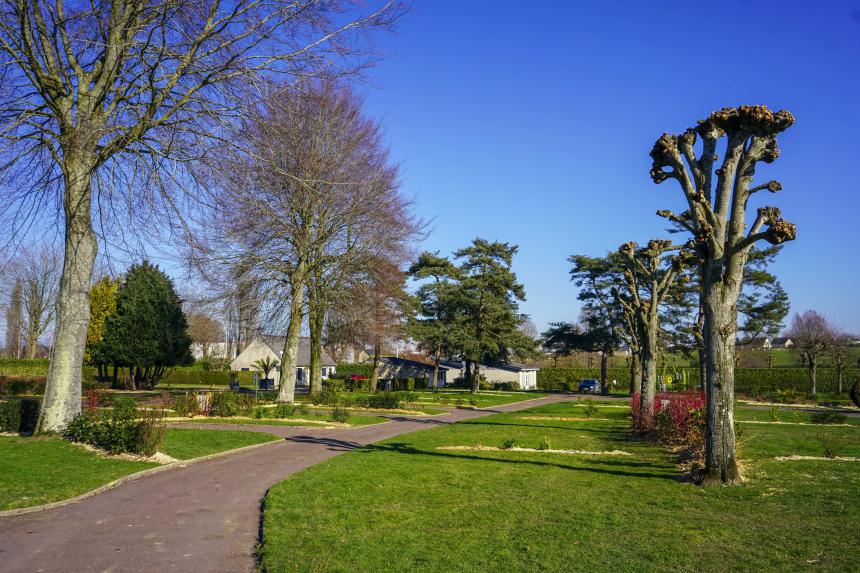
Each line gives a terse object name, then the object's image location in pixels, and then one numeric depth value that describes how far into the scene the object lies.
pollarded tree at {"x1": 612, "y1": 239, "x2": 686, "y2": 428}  18.42
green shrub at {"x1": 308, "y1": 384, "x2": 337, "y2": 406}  27.65
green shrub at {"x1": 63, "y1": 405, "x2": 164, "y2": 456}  11.82
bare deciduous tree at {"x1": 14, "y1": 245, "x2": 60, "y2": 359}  52.44
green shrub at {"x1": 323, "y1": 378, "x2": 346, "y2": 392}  42.46
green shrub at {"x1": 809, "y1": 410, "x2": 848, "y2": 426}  22.98
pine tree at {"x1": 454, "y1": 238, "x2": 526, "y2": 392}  48.94
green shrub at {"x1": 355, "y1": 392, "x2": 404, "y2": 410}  28.45
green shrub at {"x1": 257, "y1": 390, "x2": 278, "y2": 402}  26.00
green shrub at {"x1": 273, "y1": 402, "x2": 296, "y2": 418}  21.33
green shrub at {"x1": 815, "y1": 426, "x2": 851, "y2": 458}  13.31
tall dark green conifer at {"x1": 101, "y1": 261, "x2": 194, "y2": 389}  40.00
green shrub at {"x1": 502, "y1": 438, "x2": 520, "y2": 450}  14.83
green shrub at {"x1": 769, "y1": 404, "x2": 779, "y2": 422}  23.61
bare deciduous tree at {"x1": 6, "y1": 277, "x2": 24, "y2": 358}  55.79
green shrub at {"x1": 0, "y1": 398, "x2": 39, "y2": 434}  13.93
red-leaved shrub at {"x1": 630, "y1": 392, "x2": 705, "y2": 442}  15.41
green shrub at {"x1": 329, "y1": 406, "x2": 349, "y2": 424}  20.89
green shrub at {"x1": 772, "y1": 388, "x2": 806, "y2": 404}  40.50
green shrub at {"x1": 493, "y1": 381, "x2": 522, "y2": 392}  62.58
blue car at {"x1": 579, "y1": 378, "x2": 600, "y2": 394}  62.28
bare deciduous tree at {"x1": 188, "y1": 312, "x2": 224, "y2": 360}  77.13
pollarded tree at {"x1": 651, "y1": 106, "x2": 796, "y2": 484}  10.09
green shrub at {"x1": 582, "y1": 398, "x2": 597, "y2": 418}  25.36
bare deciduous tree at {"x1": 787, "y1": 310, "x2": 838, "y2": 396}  45.00
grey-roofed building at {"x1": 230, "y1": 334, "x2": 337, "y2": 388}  64.79
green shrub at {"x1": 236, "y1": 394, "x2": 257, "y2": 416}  21.62
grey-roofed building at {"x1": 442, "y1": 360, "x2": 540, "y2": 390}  68.94
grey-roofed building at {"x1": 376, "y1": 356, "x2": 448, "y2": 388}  61.09
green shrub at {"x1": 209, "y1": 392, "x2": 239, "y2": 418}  21.19
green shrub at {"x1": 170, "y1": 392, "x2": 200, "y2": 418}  20.69
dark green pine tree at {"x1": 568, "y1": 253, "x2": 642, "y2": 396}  52.19
